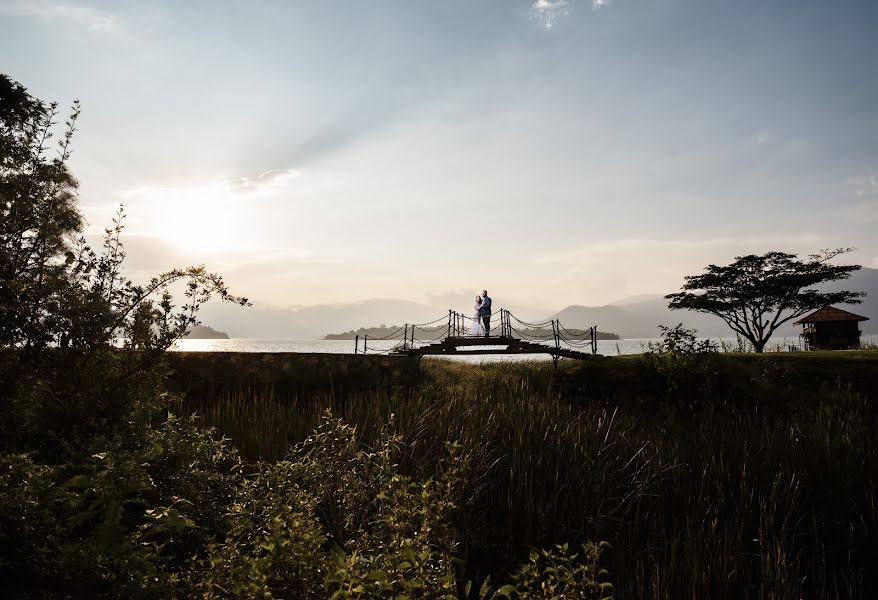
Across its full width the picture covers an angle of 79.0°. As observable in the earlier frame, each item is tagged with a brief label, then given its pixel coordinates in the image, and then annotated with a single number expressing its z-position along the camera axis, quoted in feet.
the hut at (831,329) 99.45
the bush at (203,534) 7.79
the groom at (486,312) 68.69
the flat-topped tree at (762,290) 89.35
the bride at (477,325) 69.41
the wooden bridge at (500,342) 59.06
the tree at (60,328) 13.09
